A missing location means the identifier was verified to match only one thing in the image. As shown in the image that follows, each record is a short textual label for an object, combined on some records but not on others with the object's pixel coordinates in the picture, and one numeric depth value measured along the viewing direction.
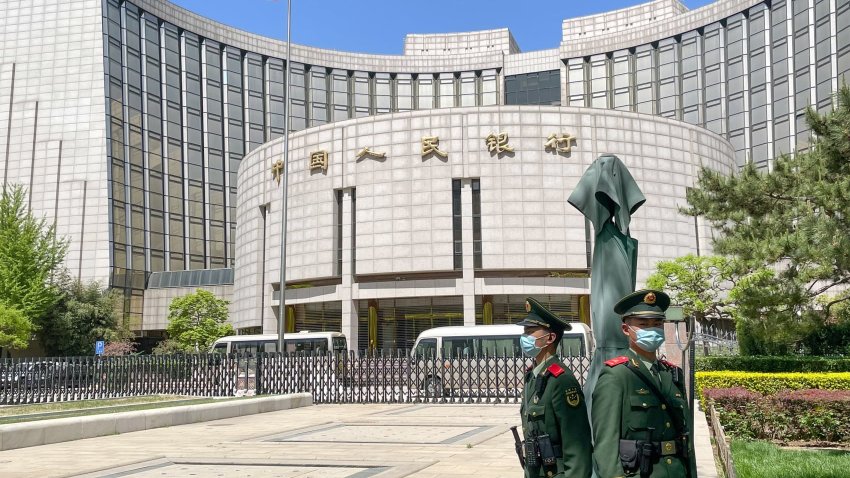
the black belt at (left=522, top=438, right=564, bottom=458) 4.84
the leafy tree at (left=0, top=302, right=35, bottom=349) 39.34
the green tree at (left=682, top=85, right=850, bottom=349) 13.62
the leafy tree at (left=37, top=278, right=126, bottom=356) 50.53
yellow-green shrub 16.97
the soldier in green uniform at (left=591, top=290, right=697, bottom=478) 4.36
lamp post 8.40
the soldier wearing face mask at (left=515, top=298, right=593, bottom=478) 4.82
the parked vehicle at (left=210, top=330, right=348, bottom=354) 34.34
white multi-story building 43.38
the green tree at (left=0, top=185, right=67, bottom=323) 42.09
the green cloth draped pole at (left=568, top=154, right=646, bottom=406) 6.58
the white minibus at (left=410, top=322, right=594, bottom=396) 22.08
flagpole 29.98
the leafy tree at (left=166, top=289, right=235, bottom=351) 52.31
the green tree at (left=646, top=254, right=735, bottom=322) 37.69
